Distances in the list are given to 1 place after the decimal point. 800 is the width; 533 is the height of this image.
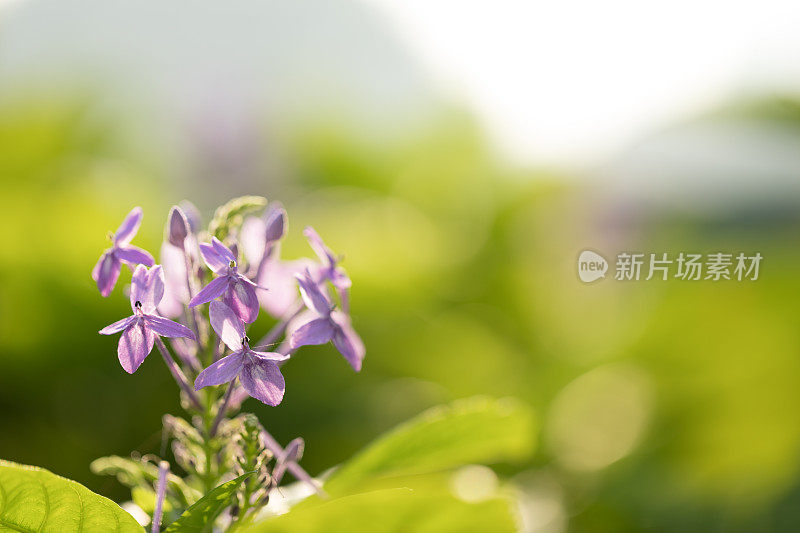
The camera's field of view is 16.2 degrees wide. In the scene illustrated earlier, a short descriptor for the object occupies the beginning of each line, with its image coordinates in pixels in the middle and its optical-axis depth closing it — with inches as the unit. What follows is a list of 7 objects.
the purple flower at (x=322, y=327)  24.2
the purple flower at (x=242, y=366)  23.5
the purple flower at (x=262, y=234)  24.7
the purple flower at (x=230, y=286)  23.6
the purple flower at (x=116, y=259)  24.3
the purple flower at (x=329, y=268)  24.9
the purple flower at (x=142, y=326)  23.6
